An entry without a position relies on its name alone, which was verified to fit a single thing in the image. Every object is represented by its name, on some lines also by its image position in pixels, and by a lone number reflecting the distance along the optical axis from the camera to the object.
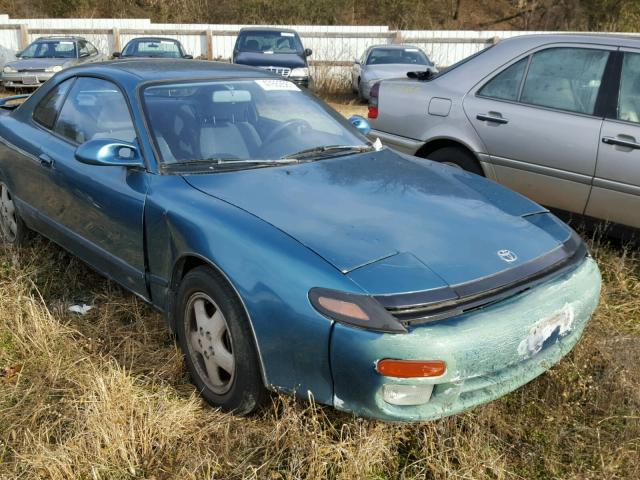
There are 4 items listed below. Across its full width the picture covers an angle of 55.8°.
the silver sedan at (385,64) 13.68
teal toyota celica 2.09
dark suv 12.60
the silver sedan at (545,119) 4.04
